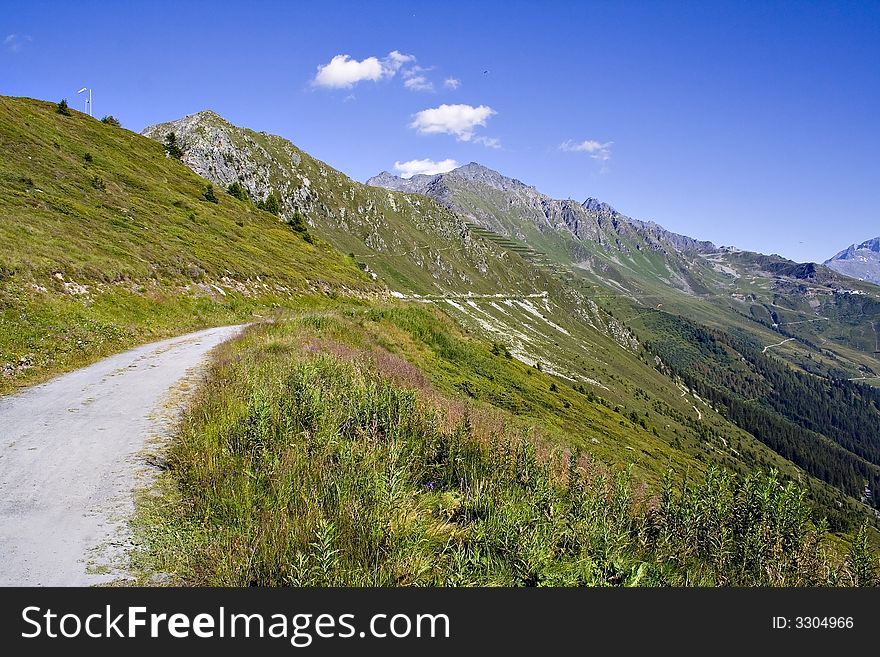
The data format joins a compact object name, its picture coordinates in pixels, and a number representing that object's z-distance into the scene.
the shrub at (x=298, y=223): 96.12
